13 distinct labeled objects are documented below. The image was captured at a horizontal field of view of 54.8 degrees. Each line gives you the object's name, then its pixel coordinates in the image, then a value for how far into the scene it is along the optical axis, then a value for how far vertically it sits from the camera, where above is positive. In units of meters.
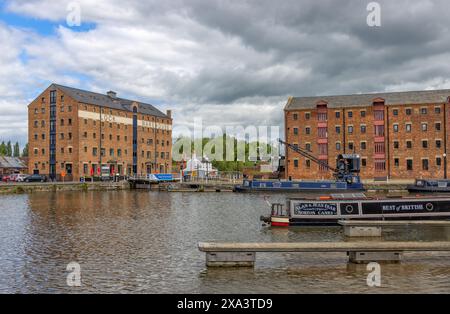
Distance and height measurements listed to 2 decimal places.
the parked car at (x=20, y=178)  73.88 -1.18
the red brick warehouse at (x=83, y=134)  79.06 +7.04
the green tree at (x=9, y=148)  180.10 +9.45
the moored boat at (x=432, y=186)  55.62 -2.24
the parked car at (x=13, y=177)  75.05 -1.11
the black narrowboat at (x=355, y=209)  24.70 -2.31
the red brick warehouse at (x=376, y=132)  70.12 +6.21
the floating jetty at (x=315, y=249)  14.65 -2.70
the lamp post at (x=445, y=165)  69.25 +0.61
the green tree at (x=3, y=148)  161.73 +8.83
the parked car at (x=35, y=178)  74.12 -1.22
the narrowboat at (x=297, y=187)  59.16 -2.39
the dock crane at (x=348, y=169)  59.25 +0.05
